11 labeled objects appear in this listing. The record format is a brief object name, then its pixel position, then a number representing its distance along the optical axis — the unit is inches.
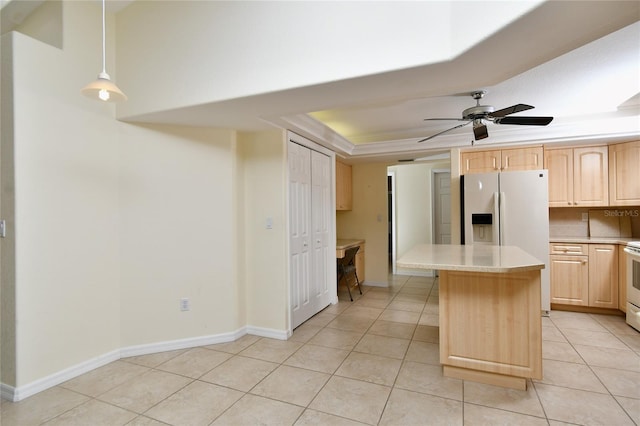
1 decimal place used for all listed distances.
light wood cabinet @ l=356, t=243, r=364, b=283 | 209.2
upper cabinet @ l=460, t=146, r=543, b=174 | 154.8
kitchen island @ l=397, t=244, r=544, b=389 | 84.2
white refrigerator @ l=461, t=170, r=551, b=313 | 146.6
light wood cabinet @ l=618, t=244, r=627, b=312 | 138.3
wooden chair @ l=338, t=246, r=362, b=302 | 176.6
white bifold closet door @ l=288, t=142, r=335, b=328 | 133.3
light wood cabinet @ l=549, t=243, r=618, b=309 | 143.9
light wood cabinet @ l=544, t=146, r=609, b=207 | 150.6
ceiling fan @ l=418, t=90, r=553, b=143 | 101.6
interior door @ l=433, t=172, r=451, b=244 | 239.8
